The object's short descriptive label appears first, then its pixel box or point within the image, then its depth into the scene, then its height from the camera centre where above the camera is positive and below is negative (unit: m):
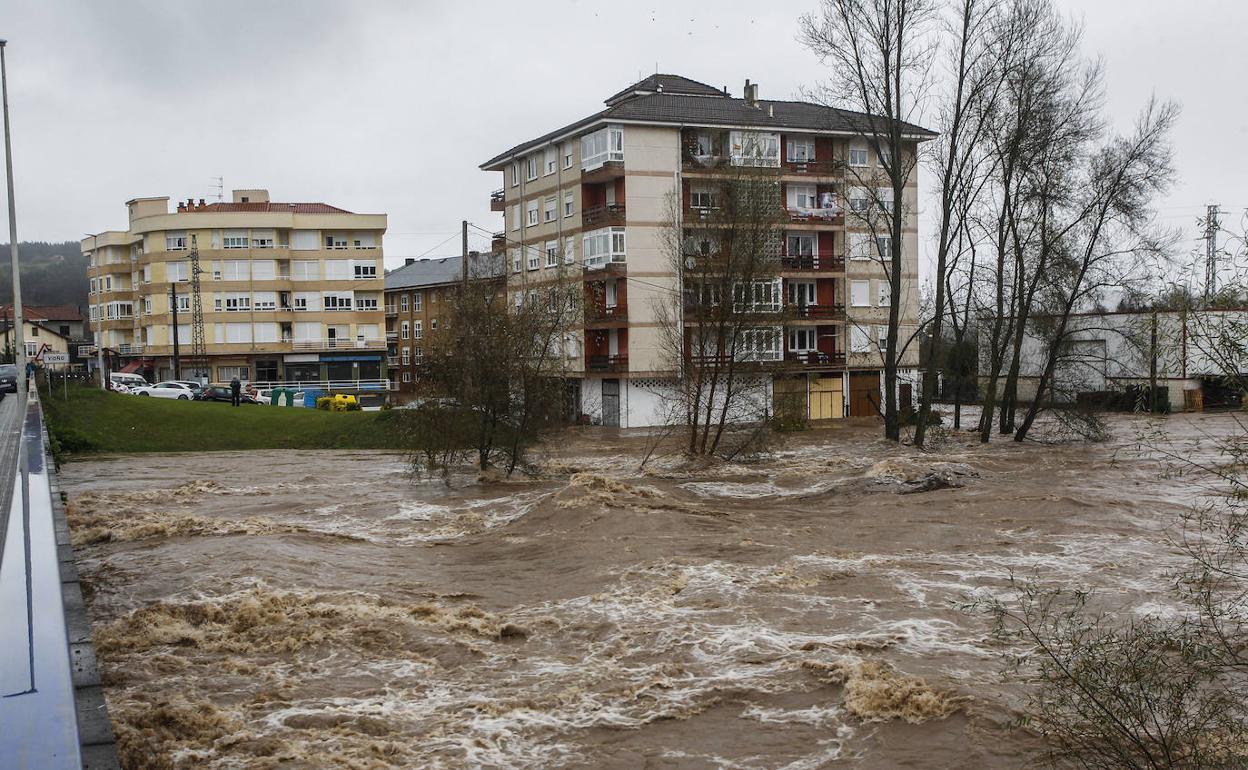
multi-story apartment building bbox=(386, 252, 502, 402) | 88.88 +4.58
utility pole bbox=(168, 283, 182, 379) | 69.62 +3.30
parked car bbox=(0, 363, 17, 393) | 57.31 -0.77
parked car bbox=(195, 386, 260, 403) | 60.38 -1.79
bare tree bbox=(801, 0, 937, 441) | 39.41 +9.77
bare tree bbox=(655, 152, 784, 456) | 34.59 +1.50
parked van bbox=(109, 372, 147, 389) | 66.81 -1.00
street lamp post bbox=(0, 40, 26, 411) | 36.33 +2.74
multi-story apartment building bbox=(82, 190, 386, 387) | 78.19 +5.21
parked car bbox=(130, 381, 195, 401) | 59.75 -1.53
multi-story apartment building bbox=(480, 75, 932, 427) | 51.75 +6.01
